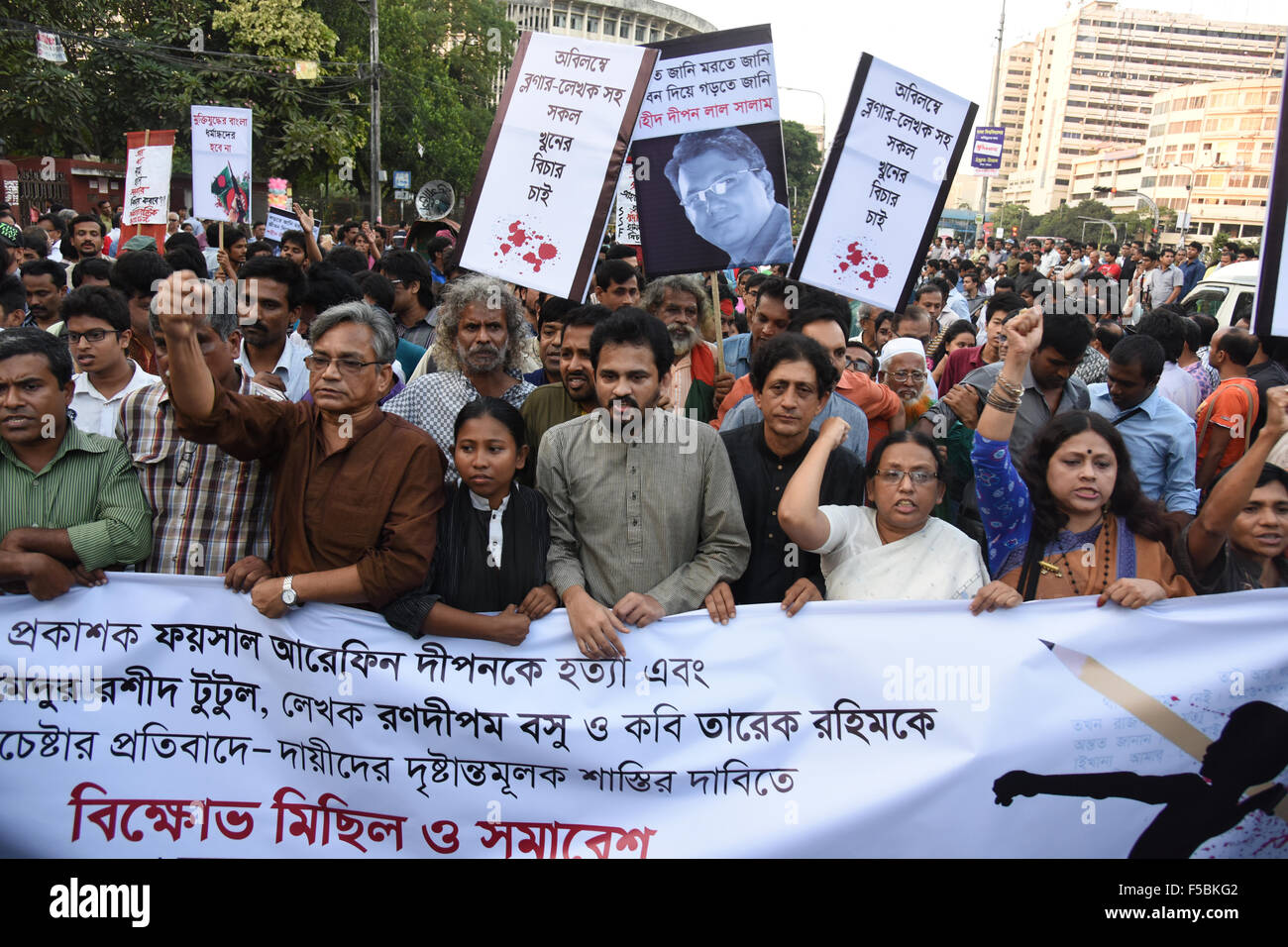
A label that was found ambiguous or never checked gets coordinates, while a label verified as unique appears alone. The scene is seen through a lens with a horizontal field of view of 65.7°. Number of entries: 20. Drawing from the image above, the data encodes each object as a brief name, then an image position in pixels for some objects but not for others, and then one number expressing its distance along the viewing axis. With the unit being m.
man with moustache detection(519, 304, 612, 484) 3.78
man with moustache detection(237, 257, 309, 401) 4.62
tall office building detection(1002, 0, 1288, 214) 133.88
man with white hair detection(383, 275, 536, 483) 3.73
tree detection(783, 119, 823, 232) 74.62
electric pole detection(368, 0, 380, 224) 26.97
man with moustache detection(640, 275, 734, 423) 4.77
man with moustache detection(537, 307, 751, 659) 3.06
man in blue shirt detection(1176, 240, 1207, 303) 16.41
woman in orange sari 3.04
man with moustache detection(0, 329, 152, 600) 3.00
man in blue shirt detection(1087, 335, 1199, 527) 4.02
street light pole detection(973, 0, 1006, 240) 27.67
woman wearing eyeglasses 3.06
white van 9.70
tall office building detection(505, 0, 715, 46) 84.00
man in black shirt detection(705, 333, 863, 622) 3.24
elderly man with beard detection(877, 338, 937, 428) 4.69
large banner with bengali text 2.90
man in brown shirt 2.87
